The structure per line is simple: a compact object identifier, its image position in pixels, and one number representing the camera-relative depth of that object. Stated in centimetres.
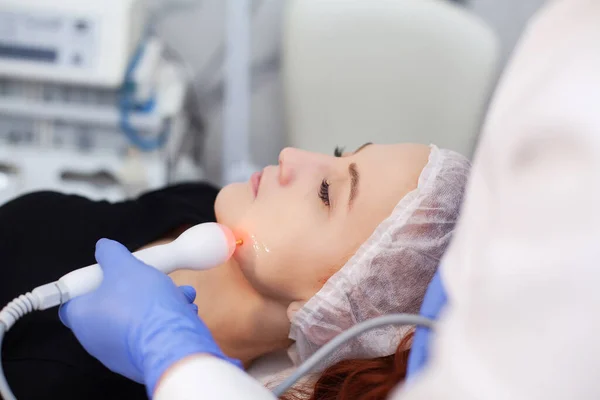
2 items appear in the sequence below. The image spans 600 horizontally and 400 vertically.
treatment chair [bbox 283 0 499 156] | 169
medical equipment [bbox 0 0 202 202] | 145
